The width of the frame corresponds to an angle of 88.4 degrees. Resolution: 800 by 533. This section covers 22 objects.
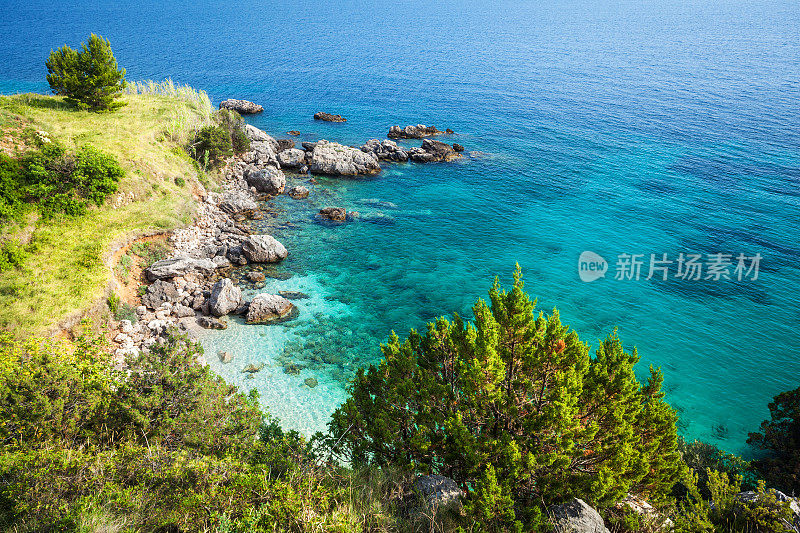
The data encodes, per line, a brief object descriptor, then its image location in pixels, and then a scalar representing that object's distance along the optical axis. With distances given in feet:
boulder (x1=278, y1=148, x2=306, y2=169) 190.08
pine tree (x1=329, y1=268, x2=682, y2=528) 42.63
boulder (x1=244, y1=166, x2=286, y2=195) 164.71
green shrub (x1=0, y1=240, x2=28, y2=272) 85.25
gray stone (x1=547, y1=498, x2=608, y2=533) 39.09
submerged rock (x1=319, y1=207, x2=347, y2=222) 152.89
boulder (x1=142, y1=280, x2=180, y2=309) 99.04
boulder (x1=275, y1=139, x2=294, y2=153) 206.14
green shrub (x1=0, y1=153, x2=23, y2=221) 94.12
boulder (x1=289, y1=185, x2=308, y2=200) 166.09
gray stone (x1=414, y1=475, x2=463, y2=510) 42.04
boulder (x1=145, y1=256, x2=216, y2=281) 104.88
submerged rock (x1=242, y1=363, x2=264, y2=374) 88.12
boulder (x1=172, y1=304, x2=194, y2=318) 99.35
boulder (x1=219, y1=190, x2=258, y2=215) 146.20
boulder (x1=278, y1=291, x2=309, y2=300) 112.16
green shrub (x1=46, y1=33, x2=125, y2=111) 137.18
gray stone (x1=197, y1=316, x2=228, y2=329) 98.17
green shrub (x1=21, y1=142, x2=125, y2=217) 101.81
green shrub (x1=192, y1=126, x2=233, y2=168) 156.04
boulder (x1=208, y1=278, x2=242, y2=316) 101.09
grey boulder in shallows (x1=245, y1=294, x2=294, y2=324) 101.76
